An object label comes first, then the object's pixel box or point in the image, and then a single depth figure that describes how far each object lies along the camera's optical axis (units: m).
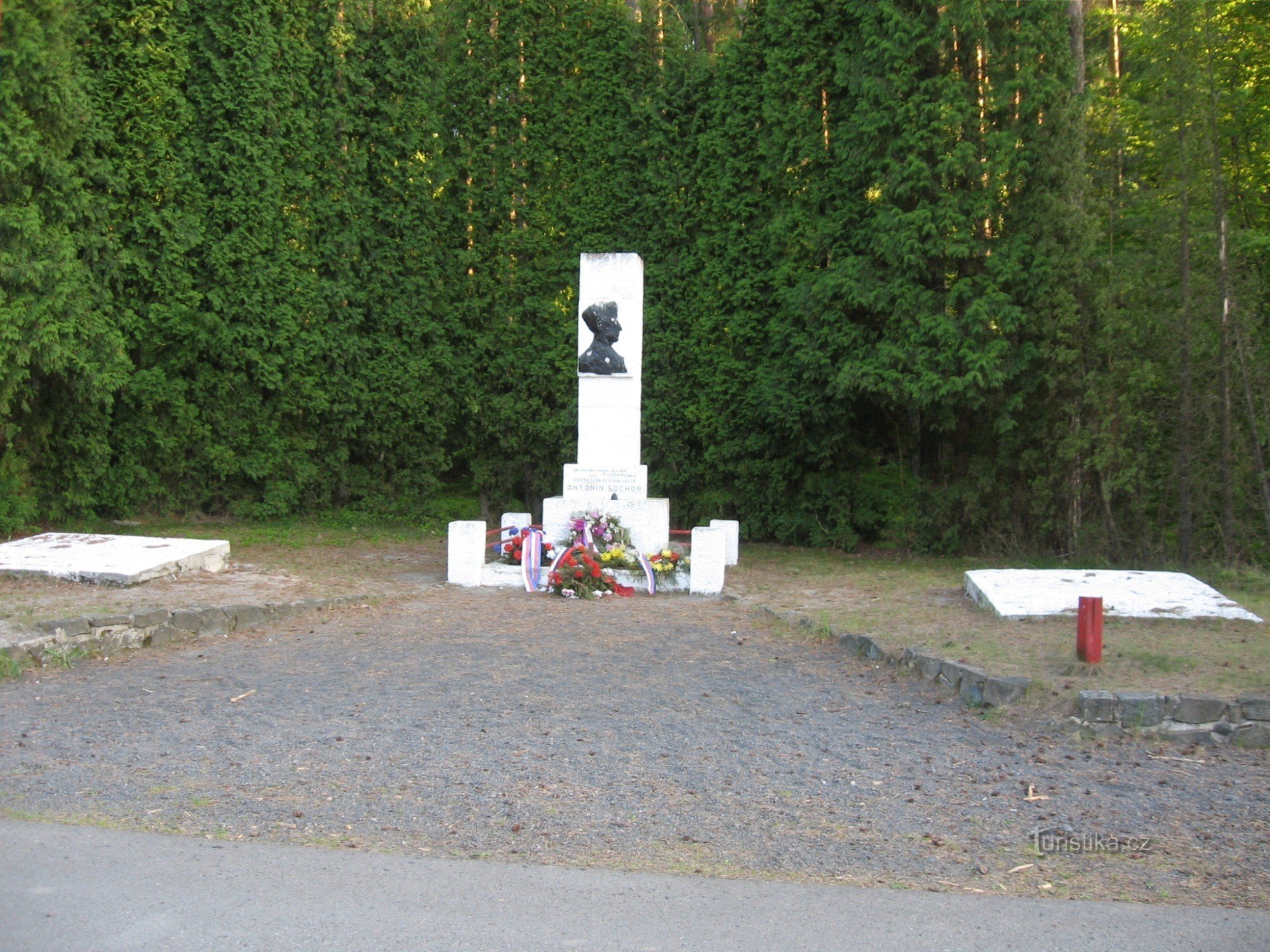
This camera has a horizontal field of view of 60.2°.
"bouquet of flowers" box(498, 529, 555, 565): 11.16
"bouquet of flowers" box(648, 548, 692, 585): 10.59
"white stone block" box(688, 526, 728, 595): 10.45
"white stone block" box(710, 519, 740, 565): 12.54
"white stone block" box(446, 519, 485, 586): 10.80
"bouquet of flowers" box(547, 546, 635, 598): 10.27
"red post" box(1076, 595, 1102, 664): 6.58
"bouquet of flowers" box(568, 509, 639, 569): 10.80
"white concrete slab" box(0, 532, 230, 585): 9.54
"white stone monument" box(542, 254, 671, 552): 11.38
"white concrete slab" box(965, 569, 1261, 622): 8.30
